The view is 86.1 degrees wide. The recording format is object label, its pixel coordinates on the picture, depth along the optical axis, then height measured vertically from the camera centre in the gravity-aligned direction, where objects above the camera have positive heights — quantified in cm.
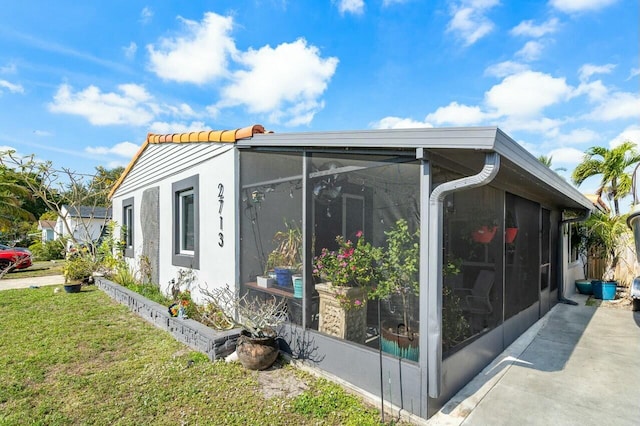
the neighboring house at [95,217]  2346 -6
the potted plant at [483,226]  386 -14
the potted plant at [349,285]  356 -76
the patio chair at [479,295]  370 -92
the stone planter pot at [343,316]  363 -111
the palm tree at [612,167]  1002 +141
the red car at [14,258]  1383 -169
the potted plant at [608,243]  856 -80
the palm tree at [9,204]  1752 +68
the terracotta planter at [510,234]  474 -30
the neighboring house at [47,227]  3000 -96
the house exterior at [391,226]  295 -16
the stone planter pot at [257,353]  391 -159
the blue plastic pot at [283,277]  443 -82
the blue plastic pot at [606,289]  855 -194
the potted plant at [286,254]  433 -52
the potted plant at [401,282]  310 -64
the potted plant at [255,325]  393 -141
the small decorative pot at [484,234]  391 -25
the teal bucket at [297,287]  414 -88
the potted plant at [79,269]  973 -152
